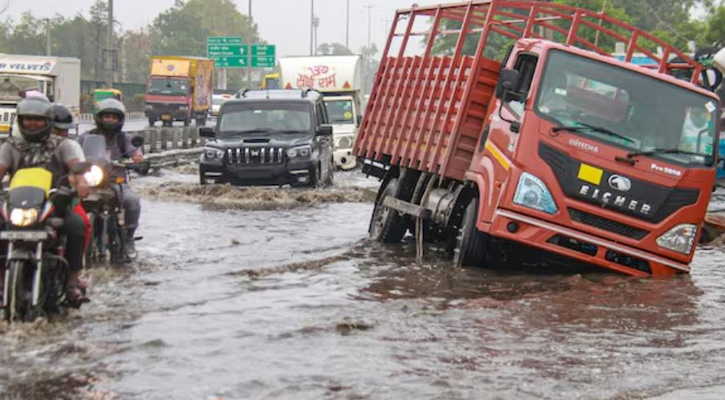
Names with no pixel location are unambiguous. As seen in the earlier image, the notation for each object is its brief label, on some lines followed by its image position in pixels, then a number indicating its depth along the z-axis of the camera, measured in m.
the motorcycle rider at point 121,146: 11.88
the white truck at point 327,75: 35.91
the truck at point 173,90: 58.47
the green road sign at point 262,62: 78.44
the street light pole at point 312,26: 103.44
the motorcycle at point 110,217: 11.39
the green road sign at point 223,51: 78.31
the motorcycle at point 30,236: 7.93
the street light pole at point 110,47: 45.75
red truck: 10.90
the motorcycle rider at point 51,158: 8.37
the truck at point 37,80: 30.39
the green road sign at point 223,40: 78.19
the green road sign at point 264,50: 78.15
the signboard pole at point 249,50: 72.93
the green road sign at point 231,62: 78.62
